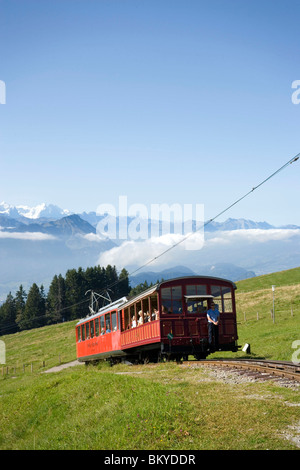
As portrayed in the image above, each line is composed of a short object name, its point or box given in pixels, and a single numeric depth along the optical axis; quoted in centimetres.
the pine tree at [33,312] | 13021
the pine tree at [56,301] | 13262
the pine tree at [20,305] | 13650
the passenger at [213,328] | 1987
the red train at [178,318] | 1994
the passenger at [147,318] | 2106
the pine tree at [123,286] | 14138
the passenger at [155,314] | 2017
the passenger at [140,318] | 2183
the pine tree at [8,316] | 13625
